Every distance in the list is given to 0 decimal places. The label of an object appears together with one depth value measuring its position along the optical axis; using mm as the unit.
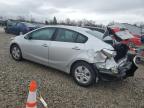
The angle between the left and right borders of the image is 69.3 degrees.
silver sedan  2578
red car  3068
